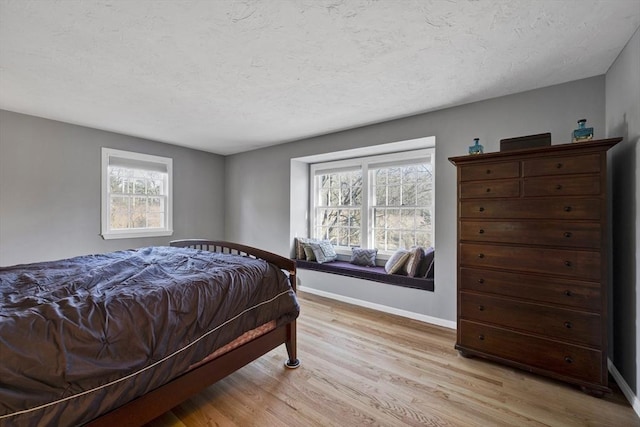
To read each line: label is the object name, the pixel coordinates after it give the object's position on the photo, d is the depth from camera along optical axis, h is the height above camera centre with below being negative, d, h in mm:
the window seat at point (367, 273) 3126 -779
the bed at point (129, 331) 1062 -590
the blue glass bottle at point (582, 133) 1948 +584
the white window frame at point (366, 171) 3557 +684
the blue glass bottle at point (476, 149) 2428 +589
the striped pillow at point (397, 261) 3352 -596
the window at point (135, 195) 3863 +285
